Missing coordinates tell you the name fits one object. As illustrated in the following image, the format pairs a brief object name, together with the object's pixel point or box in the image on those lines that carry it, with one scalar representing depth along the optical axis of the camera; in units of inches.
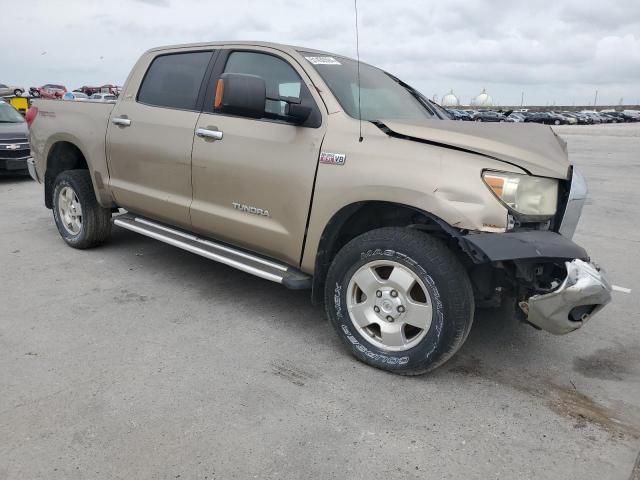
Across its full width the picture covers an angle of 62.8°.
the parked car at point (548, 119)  2220.2
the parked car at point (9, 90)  1541.8
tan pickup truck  104.2
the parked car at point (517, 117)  1932.8
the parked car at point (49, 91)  1503.4
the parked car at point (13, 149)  365.7
